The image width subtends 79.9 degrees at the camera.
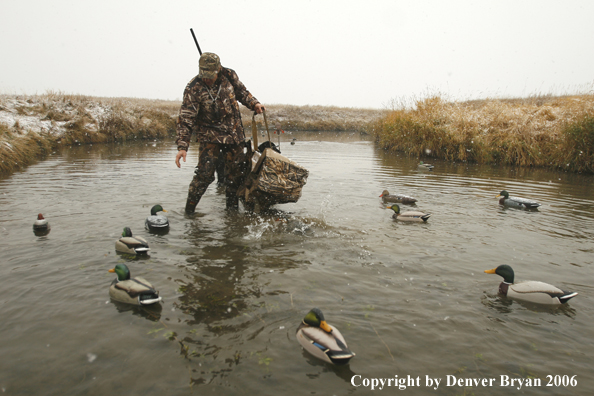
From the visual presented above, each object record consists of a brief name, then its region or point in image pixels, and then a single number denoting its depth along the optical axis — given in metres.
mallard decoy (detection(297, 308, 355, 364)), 3.20
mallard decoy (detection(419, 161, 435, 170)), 14.81
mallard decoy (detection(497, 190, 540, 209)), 8.91
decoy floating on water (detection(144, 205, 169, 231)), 6.50
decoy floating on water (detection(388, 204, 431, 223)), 7.75
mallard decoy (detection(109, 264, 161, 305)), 4.06
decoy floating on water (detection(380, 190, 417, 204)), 9.30
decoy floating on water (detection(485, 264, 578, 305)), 4.32
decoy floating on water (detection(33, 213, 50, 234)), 6.29
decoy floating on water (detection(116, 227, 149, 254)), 5.46
